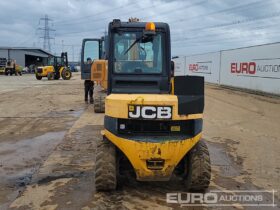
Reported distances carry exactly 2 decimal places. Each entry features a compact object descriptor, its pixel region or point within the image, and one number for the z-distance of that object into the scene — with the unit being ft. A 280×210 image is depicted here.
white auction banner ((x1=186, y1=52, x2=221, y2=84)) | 63.27
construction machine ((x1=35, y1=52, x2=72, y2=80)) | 88.46
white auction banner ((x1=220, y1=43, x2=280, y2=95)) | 42.37
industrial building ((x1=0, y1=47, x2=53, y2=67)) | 152.05
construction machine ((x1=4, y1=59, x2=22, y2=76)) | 120.46
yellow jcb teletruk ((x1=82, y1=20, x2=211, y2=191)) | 10.76
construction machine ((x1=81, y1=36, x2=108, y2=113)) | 24.27
